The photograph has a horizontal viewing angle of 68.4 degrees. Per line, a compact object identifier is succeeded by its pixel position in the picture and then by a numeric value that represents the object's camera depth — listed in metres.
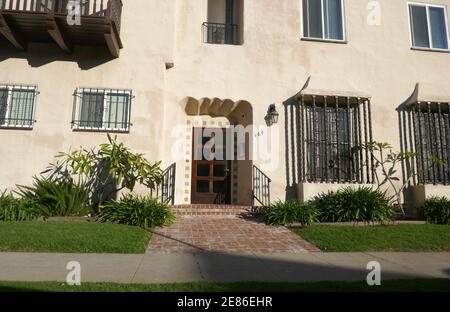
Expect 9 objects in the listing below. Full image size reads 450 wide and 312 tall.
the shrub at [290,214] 8.02
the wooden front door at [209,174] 10.45
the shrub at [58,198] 7.96
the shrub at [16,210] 7.48
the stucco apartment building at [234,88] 8.94
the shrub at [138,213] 7.52
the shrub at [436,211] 8.78
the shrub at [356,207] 8.27
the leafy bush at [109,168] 8.23
